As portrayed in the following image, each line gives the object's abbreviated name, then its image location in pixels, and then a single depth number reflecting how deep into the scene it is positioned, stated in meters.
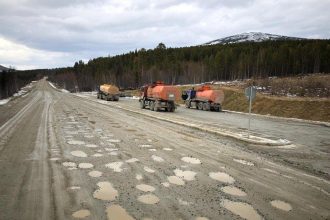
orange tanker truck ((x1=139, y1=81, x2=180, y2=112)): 33.98
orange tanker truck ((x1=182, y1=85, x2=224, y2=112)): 37.56
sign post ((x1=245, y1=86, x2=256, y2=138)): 17.30
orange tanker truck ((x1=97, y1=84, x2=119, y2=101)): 56.66
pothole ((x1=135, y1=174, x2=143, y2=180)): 8.13
